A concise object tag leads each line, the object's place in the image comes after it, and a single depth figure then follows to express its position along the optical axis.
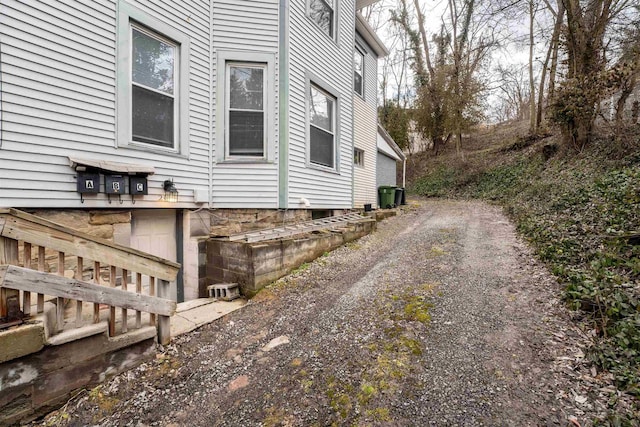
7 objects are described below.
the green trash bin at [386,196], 11.58
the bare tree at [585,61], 7.77
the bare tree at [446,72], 16.67
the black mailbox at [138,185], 4.06
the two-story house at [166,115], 3.30
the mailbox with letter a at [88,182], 3.59
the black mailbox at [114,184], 3.80
